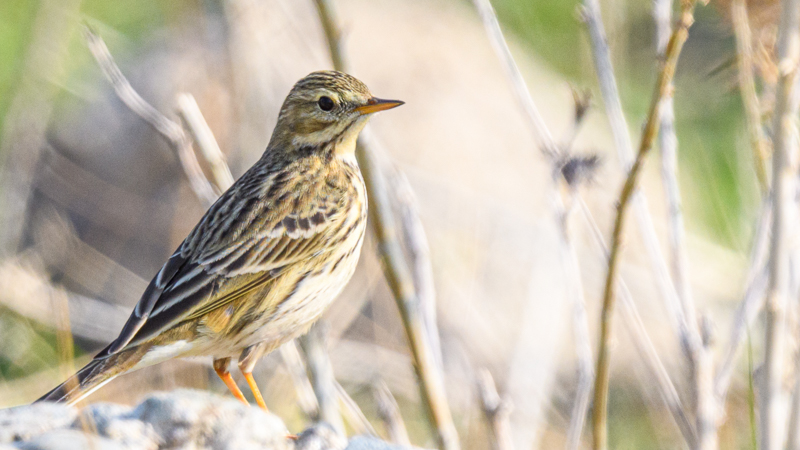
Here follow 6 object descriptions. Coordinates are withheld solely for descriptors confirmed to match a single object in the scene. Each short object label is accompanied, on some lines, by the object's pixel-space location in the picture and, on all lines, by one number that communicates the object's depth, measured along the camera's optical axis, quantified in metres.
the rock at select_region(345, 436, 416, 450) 6.83
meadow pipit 8.09
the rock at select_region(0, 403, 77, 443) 6.14
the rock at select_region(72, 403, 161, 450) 6.11
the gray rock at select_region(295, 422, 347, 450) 6.80
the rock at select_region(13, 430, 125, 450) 5.66
